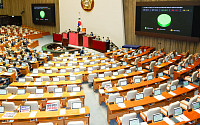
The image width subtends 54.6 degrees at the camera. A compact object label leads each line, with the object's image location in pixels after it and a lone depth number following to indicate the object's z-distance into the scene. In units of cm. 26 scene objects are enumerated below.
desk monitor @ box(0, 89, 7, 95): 881
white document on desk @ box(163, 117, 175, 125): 652
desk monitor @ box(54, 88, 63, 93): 891
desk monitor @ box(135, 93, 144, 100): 821
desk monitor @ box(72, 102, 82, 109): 736
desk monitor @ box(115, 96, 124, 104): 784
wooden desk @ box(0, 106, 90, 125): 681
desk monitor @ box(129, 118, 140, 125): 622
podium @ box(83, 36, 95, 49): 2005
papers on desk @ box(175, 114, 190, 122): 680
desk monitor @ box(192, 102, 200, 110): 736
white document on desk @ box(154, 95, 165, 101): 827
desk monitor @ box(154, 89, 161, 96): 847
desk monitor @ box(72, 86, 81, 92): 908
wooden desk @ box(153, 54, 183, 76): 1288
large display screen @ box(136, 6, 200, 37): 1554
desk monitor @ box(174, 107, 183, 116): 694
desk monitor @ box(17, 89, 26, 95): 877
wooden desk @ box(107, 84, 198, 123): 770
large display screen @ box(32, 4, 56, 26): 2828
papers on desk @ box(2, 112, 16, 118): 683
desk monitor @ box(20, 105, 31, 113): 721
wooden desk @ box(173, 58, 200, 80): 1165
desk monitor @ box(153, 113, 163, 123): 658
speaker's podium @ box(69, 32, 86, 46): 2076
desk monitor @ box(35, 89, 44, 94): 888
